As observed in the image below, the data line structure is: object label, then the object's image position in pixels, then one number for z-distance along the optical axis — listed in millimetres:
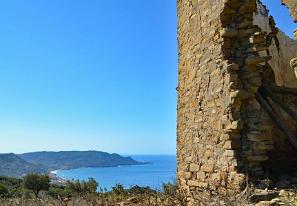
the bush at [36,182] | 25172
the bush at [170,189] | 6734
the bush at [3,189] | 19188
